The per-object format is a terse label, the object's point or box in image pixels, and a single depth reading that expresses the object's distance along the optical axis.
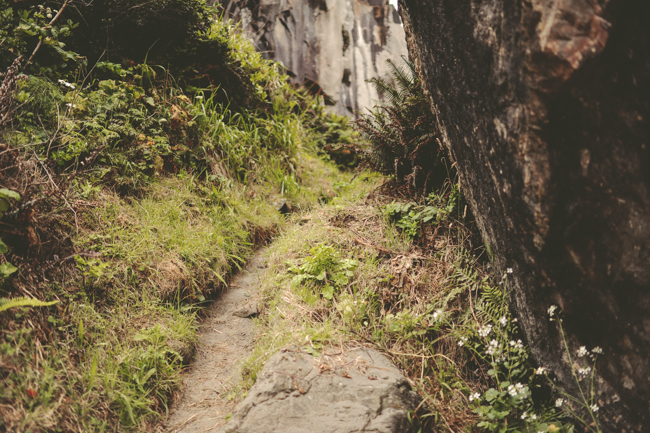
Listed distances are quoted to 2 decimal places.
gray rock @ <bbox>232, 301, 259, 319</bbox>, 3.39
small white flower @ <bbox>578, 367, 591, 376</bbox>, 1.96
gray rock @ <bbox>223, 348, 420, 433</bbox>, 2.03
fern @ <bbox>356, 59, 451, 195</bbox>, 3.52
